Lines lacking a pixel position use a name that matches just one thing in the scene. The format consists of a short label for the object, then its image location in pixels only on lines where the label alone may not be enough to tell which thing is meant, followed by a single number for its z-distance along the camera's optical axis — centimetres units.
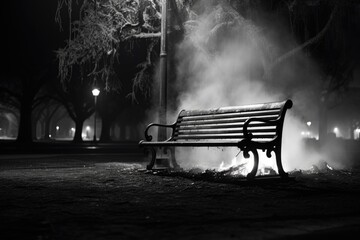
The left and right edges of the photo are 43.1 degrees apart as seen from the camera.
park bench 680
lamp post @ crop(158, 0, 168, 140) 1005
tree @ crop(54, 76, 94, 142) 4306
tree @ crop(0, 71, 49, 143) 3538
